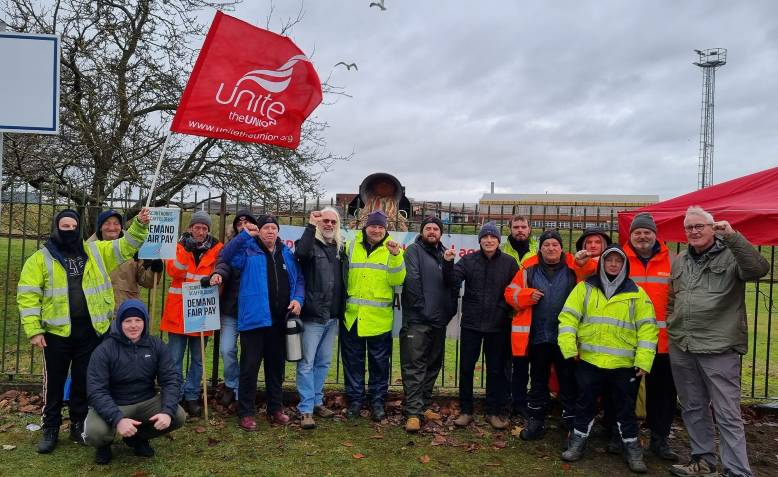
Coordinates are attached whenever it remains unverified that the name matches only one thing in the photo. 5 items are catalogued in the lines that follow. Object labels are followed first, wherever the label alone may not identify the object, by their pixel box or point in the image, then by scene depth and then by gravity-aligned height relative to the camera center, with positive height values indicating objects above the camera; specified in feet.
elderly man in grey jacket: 12.66 -1.96
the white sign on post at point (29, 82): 13.55 +3.95
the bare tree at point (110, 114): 28.43 +6.90
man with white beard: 16.12 -1.73
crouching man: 12.64 -3.79
